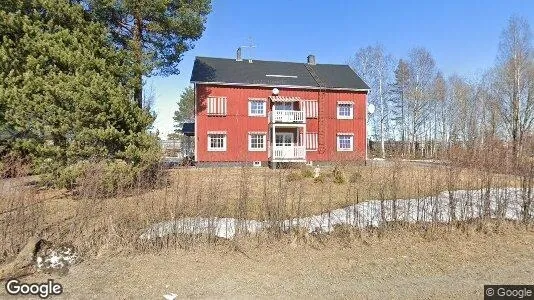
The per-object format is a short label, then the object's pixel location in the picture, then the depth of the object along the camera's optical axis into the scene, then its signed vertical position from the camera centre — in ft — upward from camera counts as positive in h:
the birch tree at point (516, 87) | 101.86 +19.53
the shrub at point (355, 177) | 31.25 -2.67
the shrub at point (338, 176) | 45.23 -3.79
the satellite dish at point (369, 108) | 95.66 +11.55
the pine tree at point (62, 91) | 33.68 +5.99
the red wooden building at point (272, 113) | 84.28 +9.64
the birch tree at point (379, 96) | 143.74 +23.20
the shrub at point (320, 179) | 46.72 -4.27
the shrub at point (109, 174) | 19.87 -2.06
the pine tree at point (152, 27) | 43.50 +18.11
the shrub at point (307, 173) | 49.85 -3.68
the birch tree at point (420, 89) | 142.20 +25.84
